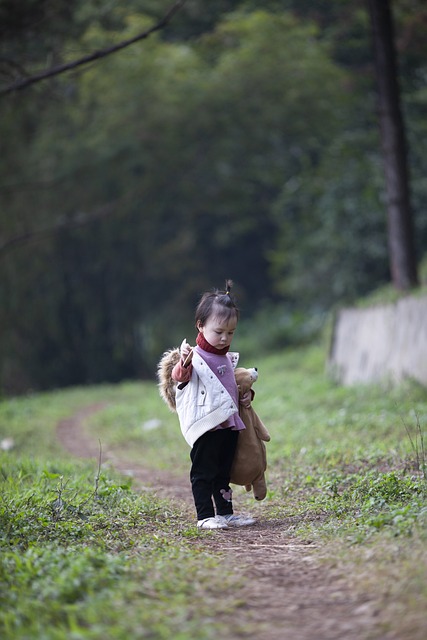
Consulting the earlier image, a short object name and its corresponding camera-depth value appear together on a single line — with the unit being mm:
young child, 10719
